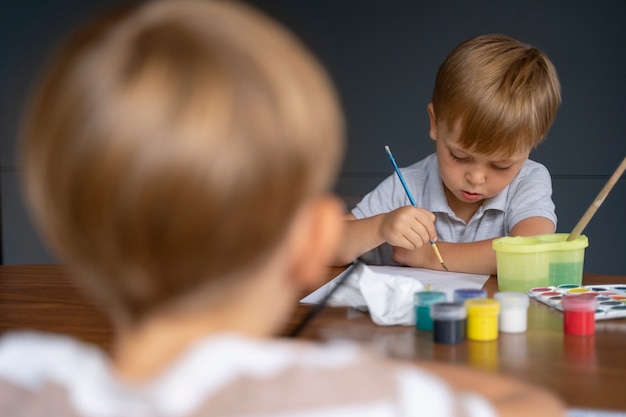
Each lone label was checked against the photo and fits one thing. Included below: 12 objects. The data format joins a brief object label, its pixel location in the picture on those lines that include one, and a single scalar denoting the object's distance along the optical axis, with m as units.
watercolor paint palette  1.19
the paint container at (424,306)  1.15
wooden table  1.02
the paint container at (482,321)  1.12
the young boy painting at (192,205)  0.69
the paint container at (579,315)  1.13
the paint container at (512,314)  1.14
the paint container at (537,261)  1.29
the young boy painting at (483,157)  1.45
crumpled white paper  1.18
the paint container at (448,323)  1.11
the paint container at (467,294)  1.18
